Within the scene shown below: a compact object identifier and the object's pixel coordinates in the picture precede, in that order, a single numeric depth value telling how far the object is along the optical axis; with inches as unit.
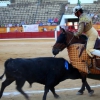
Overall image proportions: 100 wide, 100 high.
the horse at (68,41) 301.7
